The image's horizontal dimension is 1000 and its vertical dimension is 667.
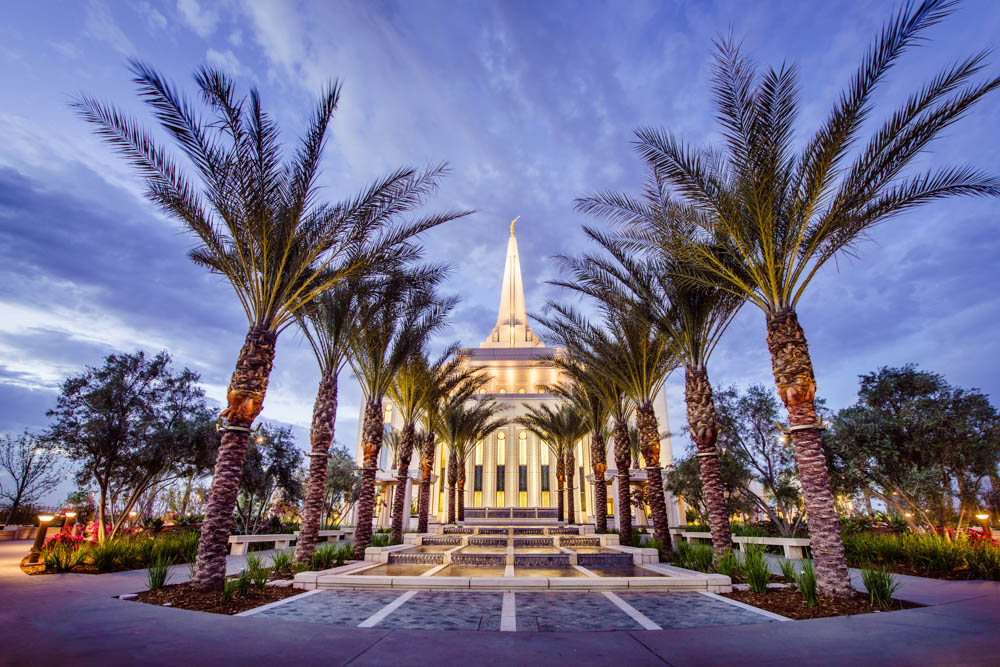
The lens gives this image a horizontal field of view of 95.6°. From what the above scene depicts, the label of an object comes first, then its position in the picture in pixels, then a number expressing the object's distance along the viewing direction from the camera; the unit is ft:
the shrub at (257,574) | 25.01
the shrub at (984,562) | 28.40
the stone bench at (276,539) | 51.83
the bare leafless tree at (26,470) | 67.41
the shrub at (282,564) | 31.61
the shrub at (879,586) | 21.16
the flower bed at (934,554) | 29.22
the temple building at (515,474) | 124.67
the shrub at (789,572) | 26.03
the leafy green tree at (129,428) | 47.37
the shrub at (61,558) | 30.01
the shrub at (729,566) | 30.89
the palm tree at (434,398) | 60.44
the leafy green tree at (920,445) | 46.32
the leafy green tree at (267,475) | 64.54
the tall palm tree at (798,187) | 23.81
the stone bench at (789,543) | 47.65
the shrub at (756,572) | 25.38
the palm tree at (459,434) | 80.64
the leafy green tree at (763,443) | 63.10
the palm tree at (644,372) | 45.06
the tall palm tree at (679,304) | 34.14
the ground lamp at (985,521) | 35.38
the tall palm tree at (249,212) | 25.85
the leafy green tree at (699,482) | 68.23
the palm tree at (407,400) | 54.60
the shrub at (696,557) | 34.45
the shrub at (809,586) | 21.58
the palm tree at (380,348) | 42.04
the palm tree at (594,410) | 59.57
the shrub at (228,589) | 21.44
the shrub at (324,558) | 35.06
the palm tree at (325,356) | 37.40
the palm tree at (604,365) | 49.47
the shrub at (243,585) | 23.24
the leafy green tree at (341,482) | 100.94
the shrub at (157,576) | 23.66
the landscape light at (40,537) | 31.24
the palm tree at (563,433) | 88.02
